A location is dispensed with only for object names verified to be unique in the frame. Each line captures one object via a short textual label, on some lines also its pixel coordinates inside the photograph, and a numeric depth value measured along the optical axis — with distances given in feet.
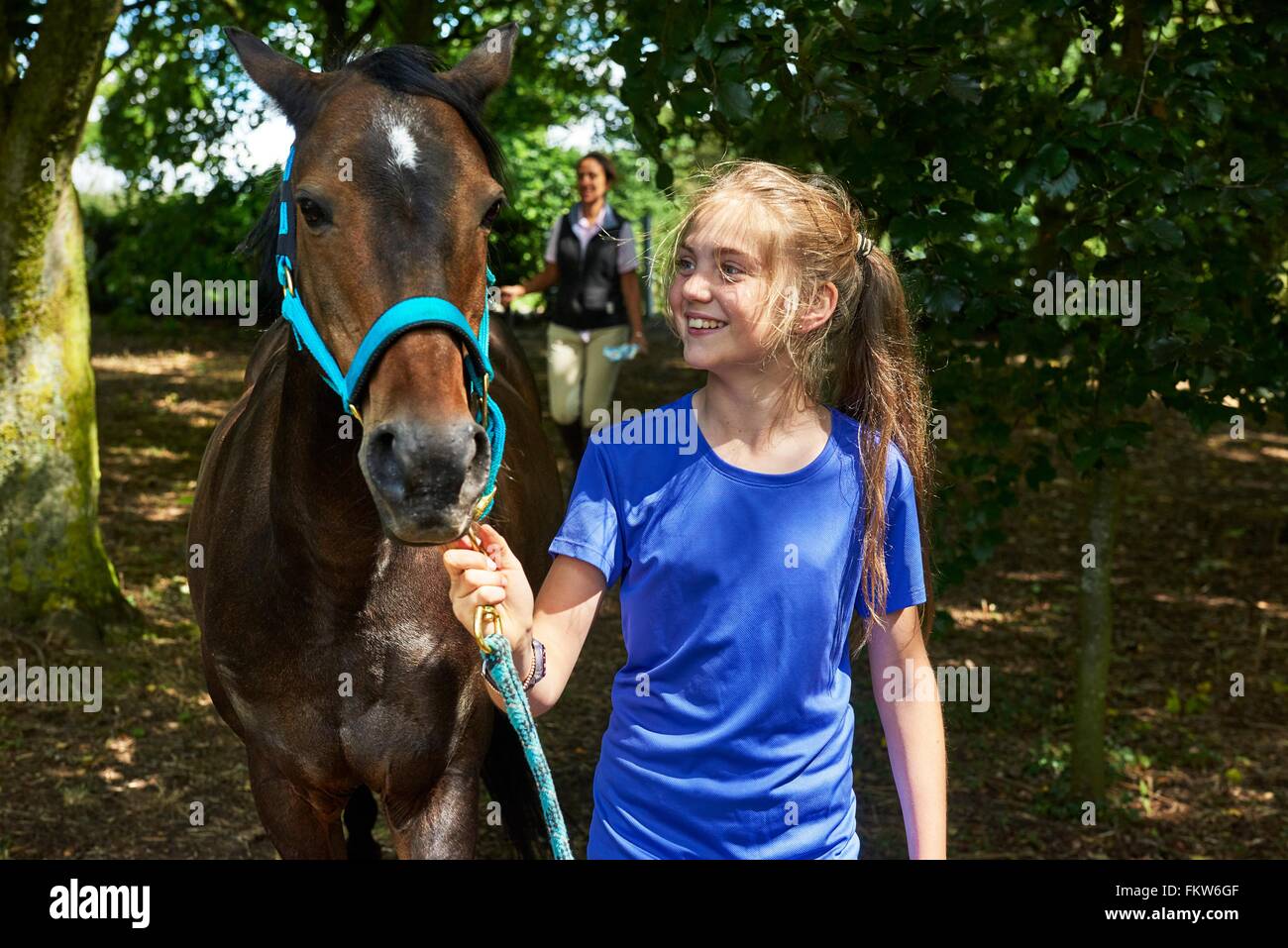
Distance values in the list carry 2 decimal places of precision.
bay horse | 6.23
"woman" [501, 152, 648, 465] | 26.37
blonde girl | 6.42
